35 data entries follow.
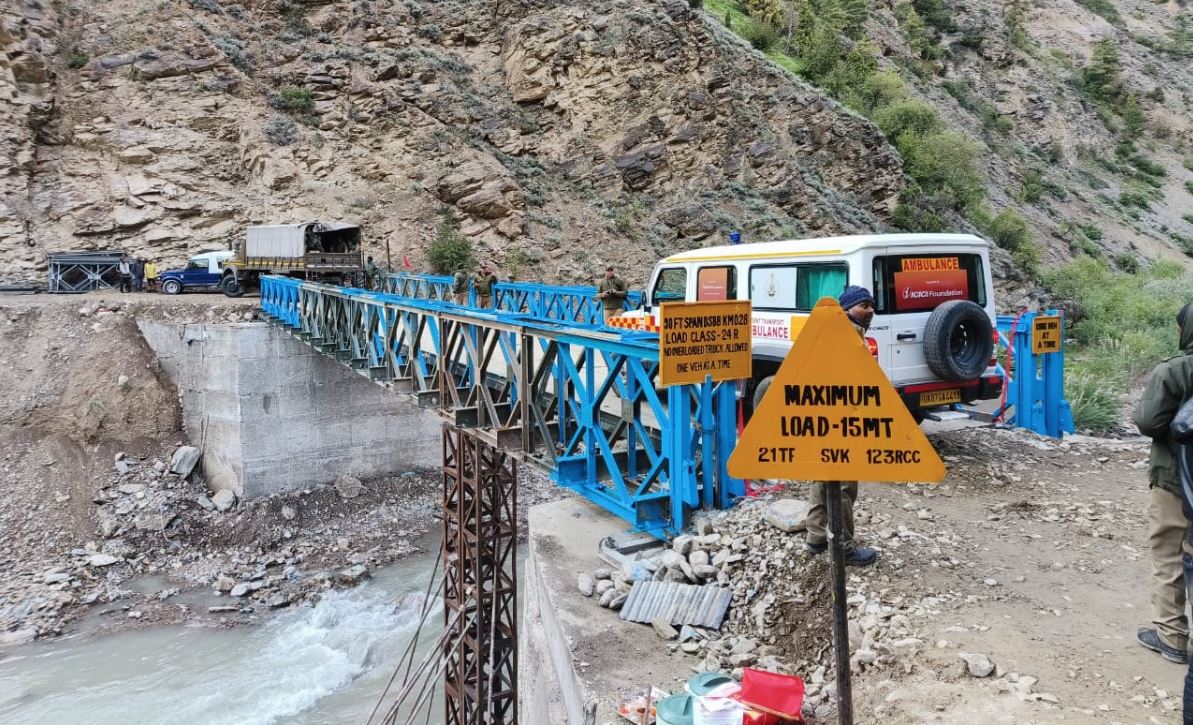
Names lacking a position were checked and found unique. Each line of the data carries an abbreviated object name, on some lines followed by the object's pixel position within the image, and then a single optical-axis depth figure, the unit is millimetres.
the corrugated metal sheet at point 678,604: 4293
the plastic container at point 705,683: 3387
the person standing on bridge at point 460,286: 15156
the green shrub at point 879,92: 37031
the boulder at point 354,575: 14469
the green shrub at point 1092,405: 9414
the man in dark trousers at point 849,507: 4465
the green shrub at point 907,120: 34344
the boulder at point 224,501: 16125
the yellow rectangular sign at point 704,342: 4793
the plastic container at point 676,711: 3217
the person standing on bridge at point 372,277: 21344
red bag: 3211
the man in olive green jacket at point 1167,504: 3562
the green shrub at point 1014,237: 30156
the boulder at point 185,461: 16641
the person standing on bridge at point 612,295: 12420
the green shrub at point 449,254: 24750
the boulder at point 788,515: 4773
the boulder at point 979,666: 3498
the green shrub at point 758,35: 38500
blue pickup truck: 21438
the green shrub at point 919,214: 30219
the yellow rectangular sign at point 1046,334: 8438
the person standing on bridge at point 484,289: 15633
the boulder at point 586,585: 4883
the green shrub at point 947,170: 32312
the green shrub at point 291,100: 28125
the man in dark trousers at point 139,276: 22203
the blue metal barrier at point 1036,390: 8508
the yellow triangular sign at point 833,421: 2578
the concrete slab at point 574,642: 3830
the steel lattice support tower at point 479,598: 9078
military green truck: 20016
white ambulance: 6879
